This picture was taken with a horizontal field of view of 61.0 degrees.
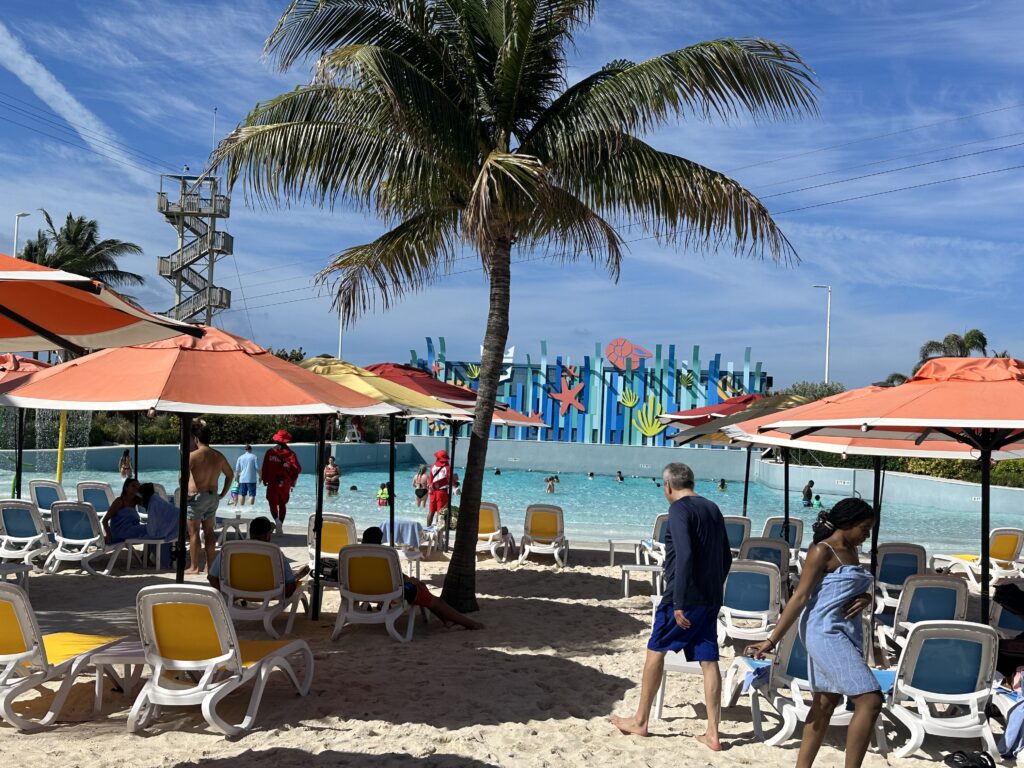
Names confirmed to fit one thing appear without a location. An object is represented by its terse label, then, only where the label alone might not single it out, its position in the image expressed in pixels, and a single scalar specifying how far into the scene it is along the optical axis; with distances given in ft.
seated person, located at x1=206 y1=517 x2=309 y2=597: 23.49
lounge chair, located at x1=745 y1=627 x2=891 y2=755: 16.81
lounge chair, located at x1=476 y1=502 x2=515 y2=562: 39.37
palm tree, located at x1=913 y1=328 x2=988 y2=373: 194.29
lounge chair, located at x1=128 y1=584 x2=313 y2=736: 15.95
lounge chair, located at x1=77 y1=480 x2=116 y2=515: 37.99
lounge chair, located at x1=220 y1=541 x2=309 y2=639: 23.13
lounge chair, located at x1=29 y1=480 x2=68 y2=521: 37.86
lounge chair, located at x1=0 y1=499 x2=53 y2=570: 32.12
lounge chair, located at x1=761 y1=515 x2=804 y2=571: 35.94
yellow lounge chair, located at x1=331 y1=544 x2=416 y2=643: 24.03
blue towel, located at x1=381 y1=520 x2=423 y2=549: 35.94
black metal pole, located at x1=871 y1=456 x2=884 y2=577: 25.67
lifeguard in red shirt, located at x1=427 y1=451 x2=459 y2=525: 44.09
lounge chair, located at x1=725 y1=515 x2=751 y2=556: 34.94
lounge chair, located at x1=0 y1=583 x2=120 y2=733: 16.07
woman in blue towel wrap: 13.34
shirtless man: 32.99
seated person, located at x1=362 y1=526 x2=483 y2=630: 24.87
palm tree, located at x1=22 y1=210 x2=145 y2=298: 138.72
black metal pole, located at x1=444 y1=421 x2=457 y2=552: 40.91
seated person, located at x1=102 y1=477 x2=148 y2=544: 33.17
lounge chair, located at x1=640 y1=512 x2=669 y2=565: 34.09
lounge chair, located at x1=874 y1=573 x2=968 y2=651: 22.20
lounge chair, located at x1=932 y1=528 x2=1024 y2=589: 35.37
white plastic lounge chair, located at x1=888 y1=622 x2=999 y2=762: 16.62
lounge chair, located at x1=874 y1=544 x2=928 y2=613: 28.68
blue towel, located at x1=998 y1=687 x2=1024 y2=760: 16.40
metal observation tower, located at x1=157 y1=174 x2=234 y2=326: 146.61
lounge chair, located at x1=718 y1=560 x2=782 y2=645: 23.20
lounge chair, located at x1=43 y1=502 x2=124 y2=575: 32.27
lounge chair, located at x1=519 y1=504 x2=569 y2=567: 38.68
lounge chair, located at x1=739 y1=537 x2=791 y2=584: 28.19
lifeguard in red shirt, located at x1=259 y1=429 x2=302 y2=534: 42.60
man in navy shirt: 16.17
